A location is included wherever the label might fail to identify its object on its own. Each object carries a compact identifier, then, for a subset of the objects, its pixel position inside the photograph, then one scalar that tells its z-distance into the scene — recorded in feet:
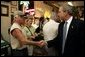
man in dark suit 3.81
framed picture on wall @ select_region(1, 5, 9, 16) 5.18
